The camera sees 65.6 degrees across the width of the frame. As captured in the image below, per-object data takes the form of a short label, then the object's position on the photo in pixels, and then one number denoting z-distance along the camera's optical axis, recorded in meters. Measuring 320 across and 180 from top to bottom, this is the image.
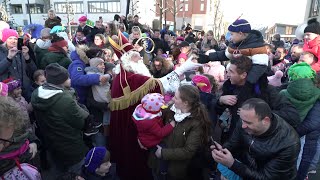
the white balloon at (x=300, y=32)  6.58
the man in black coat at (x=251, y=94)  2.66
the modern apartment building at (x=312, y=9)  16.28
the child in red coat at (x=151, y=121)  2.70
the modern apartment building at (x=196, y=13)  65.31
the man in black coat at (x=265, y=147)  2.05
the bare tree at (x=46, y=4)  48.01
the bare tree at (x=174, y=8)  23.89
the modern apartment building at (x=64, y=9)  44.88
